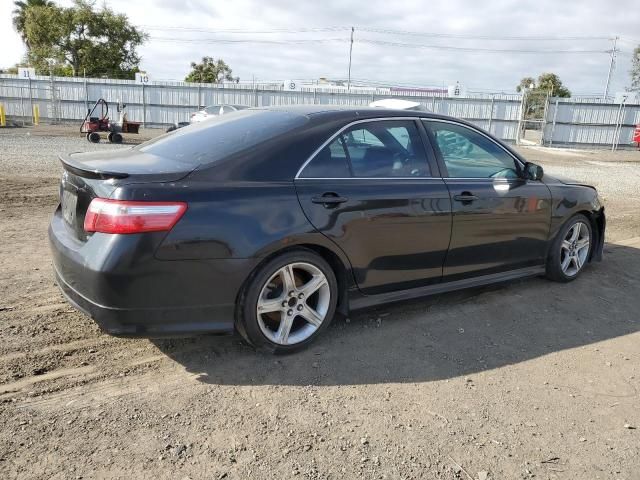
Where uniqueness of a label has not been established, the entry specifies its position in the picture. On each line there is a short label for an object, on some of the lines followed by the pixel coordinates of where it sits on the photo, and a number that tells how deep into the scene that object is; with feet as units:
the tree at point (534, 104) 87.09
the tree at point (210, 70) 206.90
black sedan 9.69
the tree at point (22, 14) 158.28
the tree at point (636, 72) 116.57
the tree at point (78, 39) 133.90
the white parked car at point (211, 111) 69.50
